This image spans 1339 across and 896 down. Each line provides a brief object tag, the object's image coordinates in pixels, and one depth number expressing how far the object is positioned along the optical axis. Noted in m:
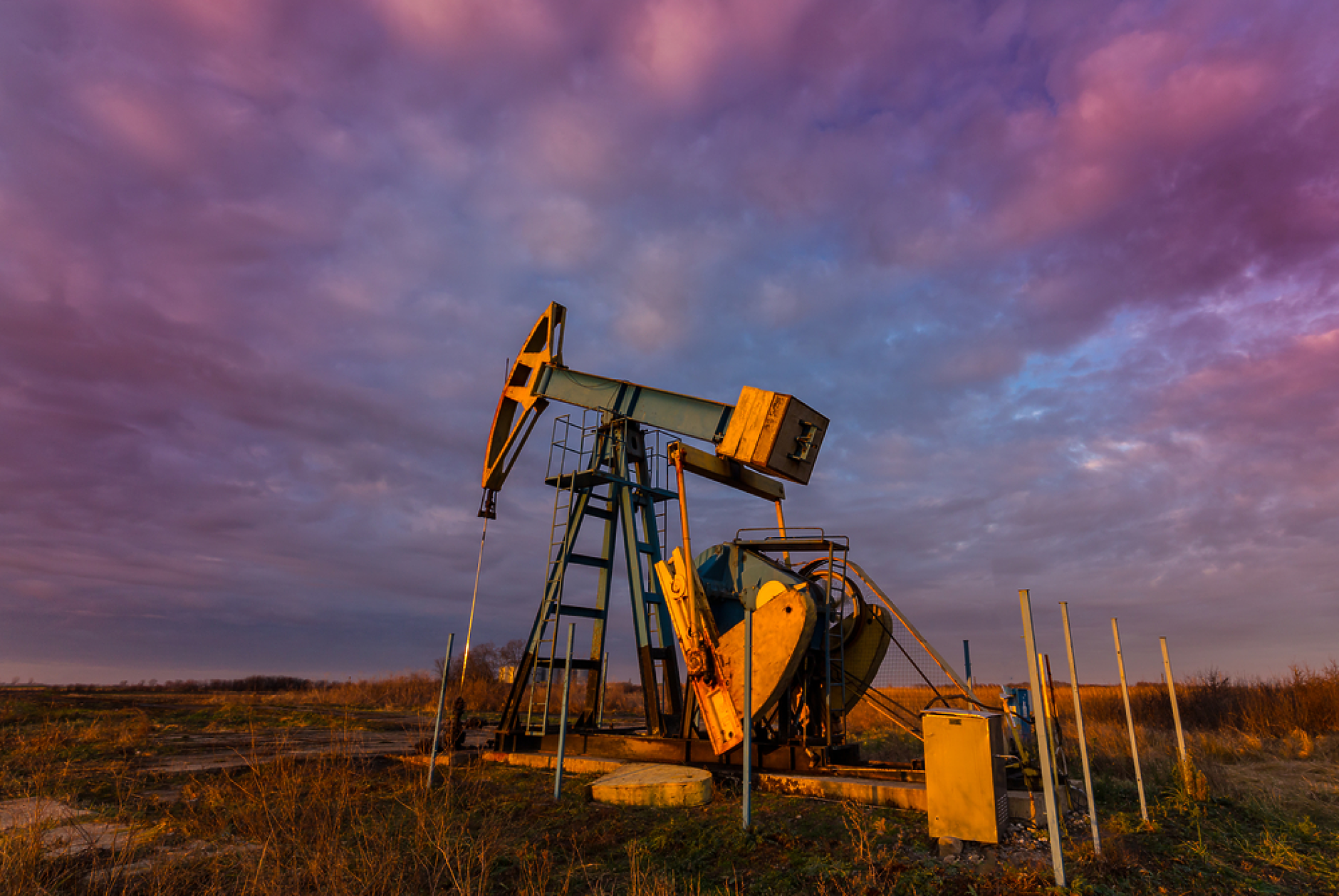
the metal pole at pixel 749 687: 6.61
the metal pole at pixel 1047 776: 4.54
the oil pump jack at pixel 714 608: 8.84
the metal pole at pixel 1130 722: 6.83
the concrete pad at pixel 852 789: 7.15
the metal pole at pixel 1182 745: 8.47
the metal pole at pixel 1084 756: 5.40
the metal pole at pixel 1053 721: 6.93
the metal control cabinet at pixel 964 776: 5.83
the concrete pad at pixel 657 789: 7.50
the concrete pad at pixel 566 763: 9.48
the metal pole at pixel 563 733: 7.73
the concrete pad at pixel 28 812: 5.87
